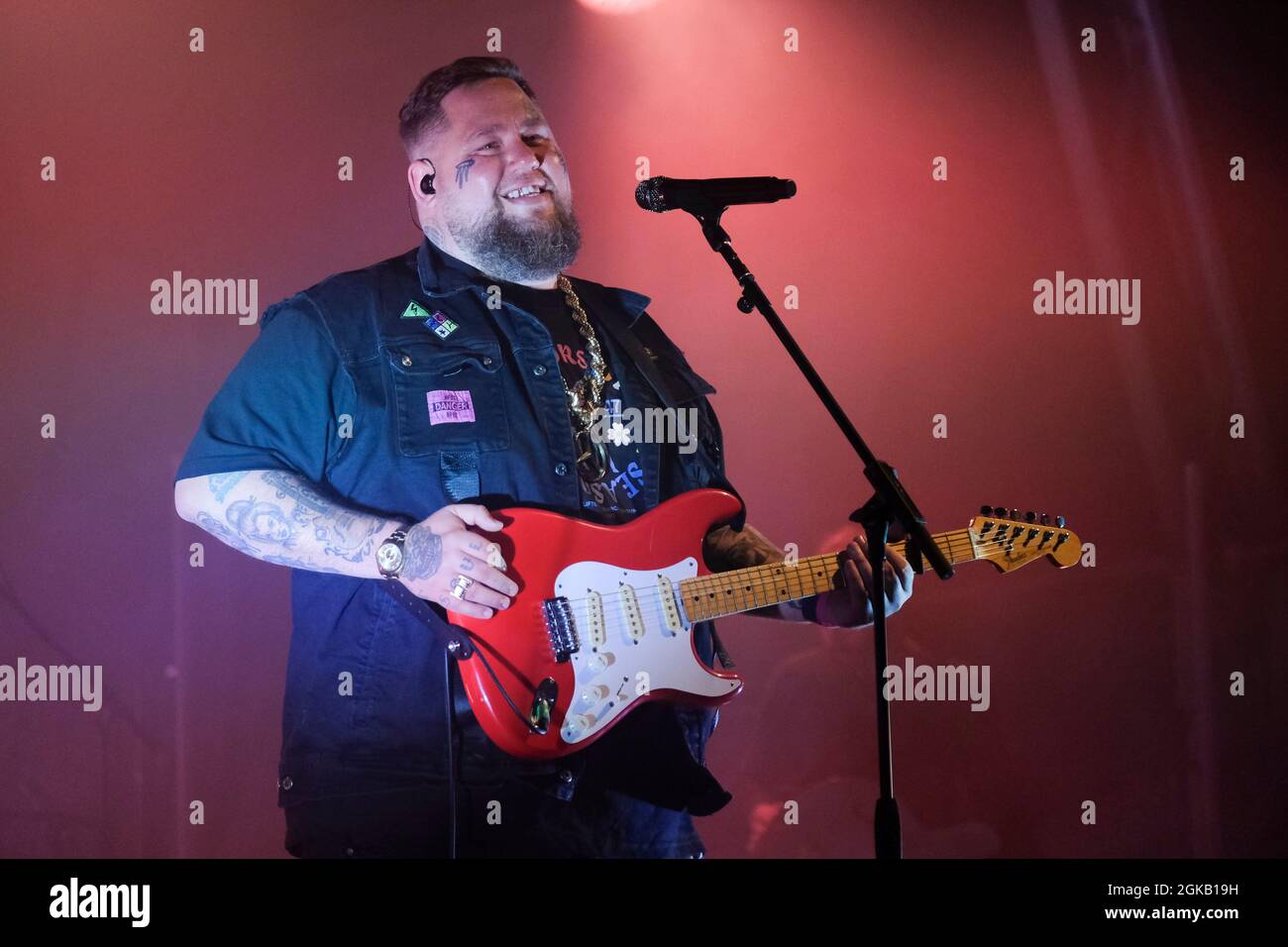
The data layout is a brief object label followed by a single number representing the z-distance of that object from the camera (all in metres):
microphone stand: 2.23
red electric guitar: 2.43
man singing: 2.46
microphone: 2.41
